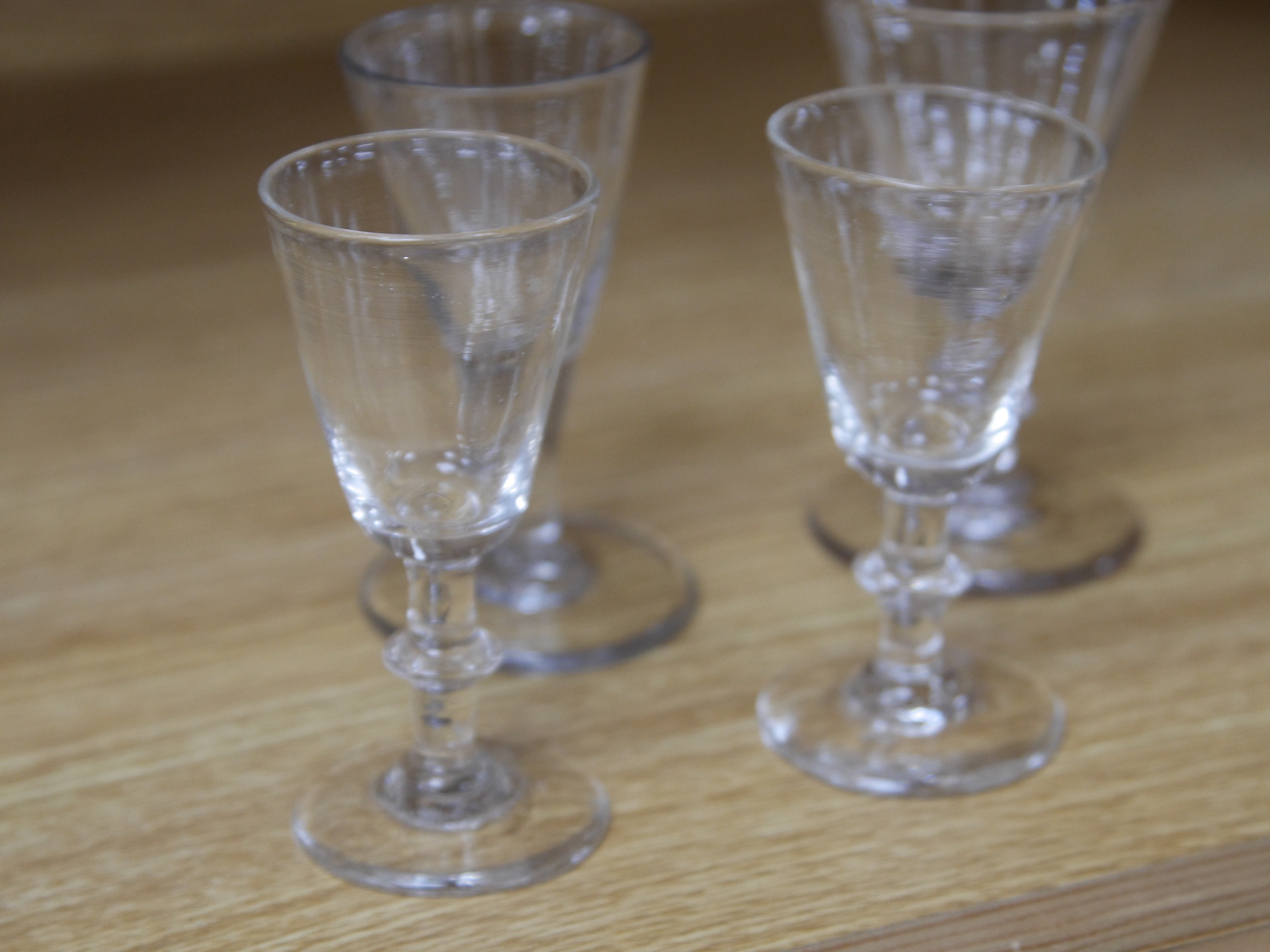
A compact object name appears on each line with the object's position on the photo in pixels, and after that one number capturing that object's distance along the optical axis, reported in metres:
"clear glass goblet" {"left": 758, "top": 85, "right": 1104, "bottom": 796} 0.61
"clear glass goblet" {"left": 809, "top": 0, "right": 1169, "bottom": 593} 0.70
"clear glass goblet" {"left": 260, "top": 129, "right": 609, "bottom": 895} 0.58
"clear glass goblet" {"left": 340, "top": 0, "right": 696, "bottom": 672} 0.66
